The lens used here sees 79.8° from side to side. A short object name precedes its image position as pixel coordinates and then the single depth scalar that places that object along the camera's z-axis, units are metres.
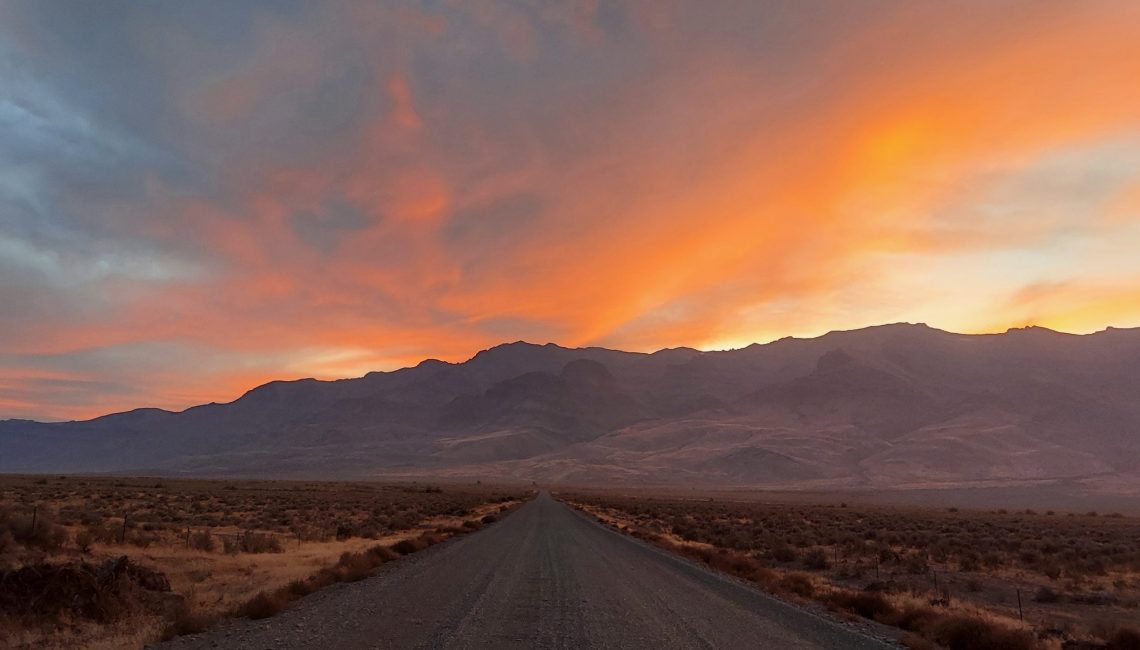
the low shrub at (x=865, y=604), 14.86
